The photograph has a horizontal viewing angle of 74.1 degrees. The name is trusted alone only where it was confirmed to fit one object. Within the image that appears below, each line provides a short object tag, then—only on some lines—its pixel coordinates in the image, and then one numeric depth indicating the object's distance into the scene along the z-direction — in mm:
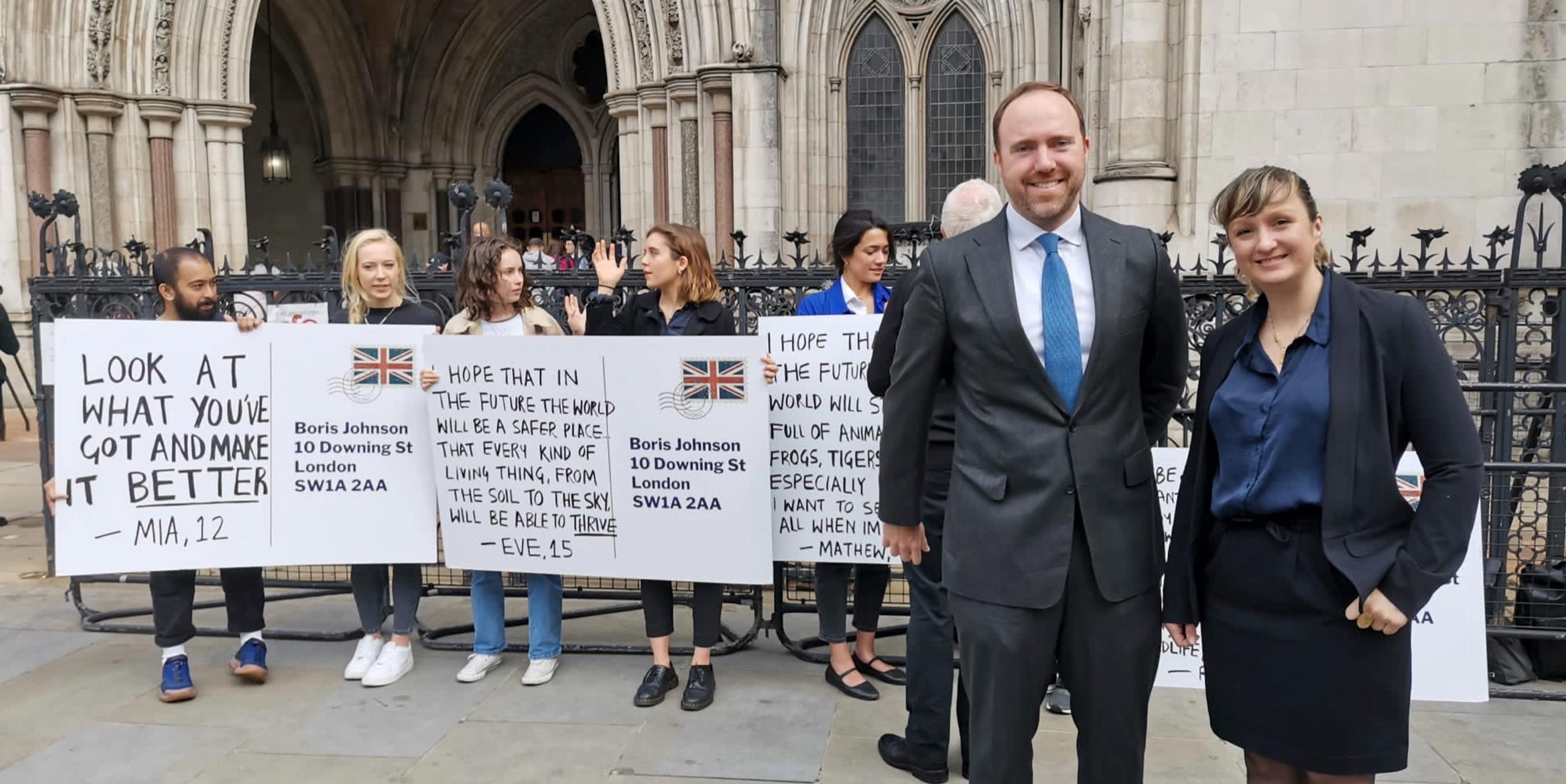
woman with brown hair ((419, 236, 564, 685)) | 4668
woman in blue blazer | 4547
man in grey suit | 2447
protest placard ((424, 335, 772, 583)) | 4523
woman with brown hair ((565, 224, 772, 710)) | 4430
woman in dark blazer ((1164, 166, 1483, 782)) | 2227
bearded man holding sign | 4562
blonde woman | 4742
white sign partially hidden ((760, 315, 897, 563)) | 4656
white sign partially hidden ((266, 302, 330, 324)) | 6098
